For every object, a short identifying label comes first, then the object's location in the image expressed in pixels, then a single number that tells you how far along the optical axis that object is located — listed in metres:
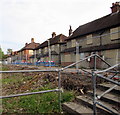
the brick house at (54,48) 24.10
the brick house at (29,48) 53.09
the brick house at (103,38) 12.08
